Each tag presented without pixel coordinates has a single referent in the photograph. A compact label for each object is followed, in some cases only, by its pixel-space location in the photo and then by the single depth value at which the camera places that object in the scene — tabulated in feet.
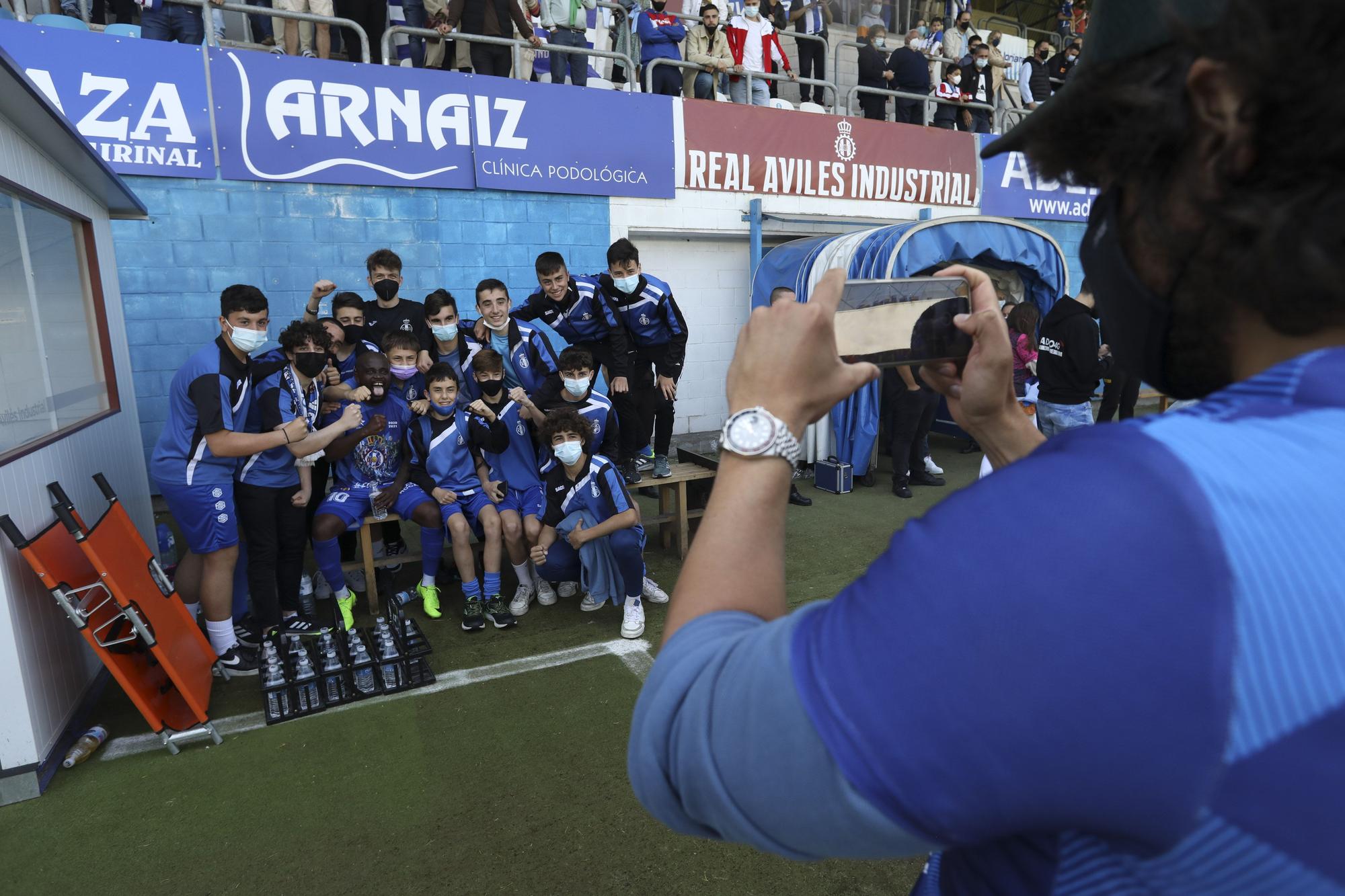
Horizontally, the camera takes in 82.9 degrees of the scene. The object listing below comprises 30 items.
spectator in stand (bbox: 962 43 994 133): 35.17
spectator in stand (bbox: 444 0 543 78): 23.13
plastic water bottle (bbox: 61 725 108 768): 10.04
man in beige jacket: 27.86
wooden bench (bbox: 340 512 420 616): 15.03
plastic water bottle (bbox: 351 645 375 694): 11.89
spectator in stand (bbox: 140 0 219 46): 21.03
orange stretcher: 9.56
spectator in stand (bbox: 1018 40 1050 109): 39.29
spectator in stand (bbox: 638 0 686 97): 27.27
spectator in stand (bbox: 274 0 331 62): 22.21
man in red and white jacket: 30.09
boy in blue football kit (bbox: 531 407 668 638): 14.35
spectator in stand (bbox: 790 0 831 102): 33.96
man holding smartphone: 1.36
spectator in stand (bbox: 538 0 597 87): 25.61
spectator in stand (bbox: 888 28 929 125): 32.99
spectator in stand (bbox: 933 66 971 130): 33.32
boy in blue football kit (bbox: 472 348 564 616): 15.44
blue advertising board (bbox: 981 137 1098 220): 32.65
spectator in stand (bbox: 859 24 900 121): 33.04
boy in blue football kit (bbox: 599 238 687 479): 19.06
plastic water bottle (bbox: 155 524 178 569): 16.03
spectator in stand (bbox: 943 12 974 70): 37.88
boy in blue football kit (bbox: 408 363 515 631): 15.38
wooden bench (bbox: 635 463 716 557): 17.79
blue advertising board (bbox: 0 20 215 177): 17.21
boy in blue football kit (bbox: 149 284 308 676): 12.28
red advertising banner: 26.12
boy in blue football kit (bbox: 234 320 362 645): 13.12
